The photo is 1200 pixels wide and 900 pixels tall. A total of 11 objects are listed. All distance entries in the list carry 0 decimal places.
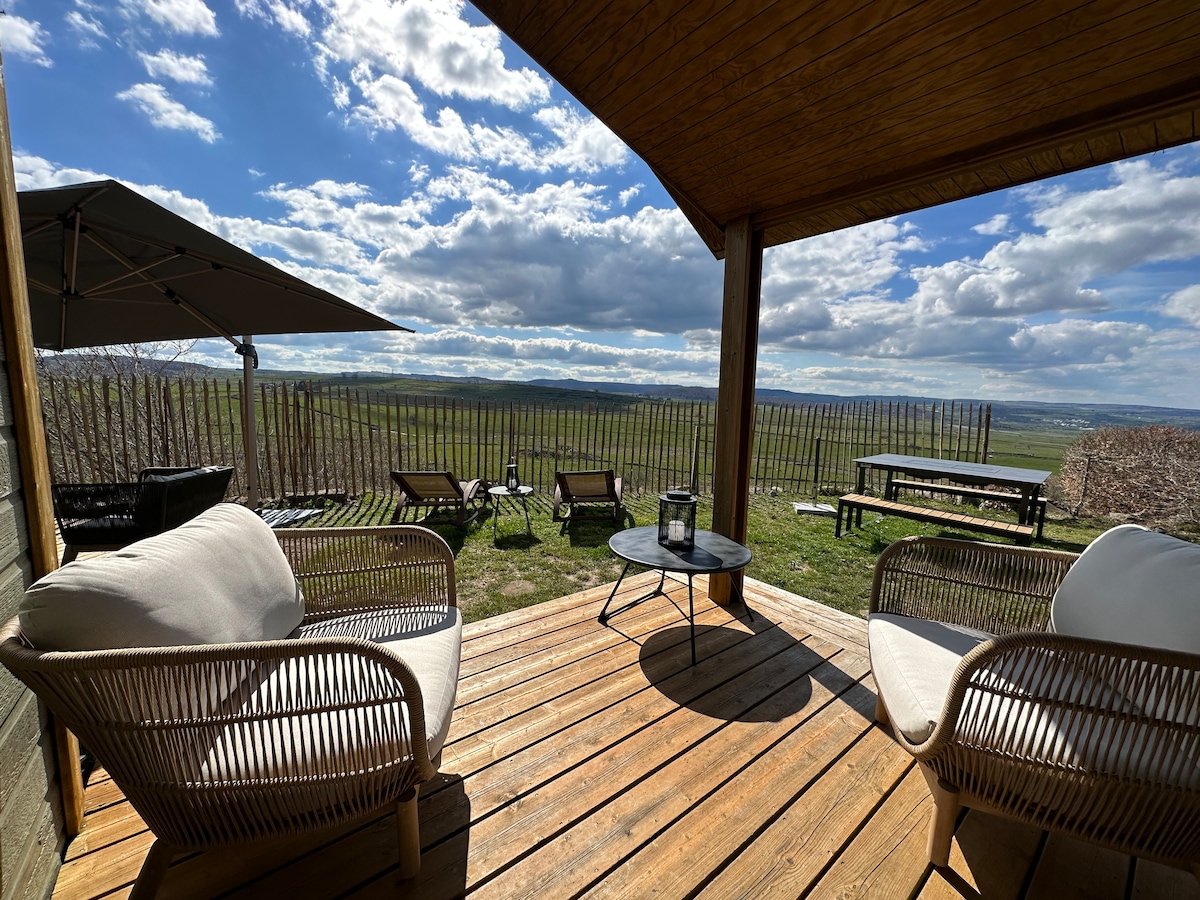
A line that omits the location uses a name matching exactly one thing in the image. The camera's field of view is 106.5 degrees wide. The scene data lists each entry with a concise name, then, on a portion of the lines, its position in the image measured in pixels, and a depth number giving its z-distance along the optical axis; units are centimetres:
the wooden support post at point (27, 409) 108
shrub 502
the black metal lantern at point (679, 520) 251
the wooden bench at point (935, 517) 426
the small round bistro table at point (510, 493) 509
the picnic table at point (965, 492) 438
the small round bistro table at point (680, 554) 222
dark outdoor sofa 308
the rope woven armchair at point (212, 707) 94
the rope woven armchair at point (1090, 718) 106
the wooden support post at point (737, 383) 274
